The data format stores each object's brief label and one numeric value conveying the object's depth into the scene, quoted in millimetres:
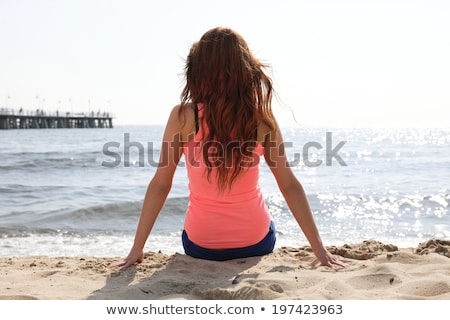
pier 48644
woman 2830
